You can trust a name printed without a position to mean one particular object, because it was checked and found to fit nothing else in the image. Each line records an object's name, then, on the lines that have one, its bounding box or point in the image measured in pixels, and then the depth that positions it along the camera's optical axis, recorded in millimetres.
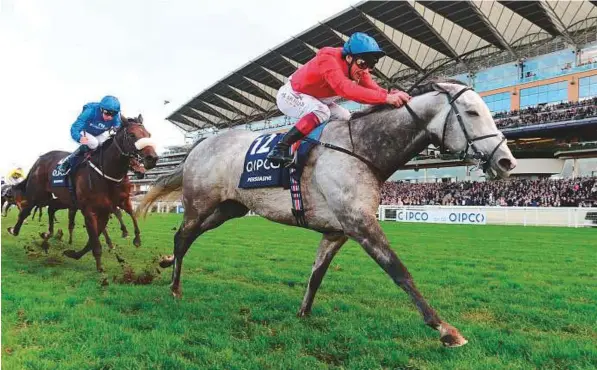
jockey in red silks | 3697
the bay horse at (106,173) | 6449
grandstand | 33312
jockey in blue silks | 6875
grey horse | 3322
